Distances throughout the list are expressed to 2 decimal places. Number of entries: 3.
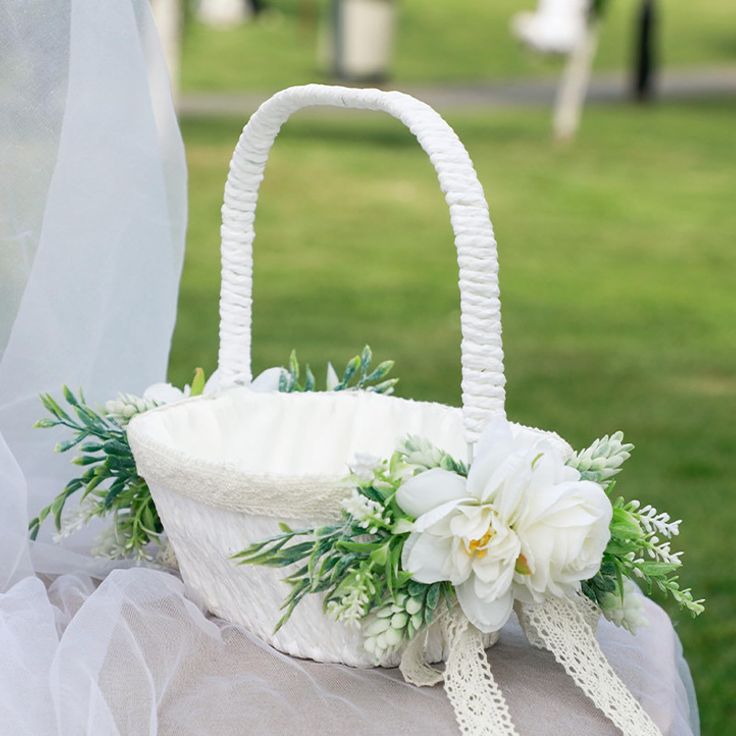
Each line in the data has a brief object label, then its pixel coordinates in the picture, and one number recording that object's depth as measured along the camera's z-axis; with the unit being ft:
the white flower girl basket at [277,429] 4.24
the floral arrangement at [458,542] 4.13
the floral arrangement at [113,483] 4.59
